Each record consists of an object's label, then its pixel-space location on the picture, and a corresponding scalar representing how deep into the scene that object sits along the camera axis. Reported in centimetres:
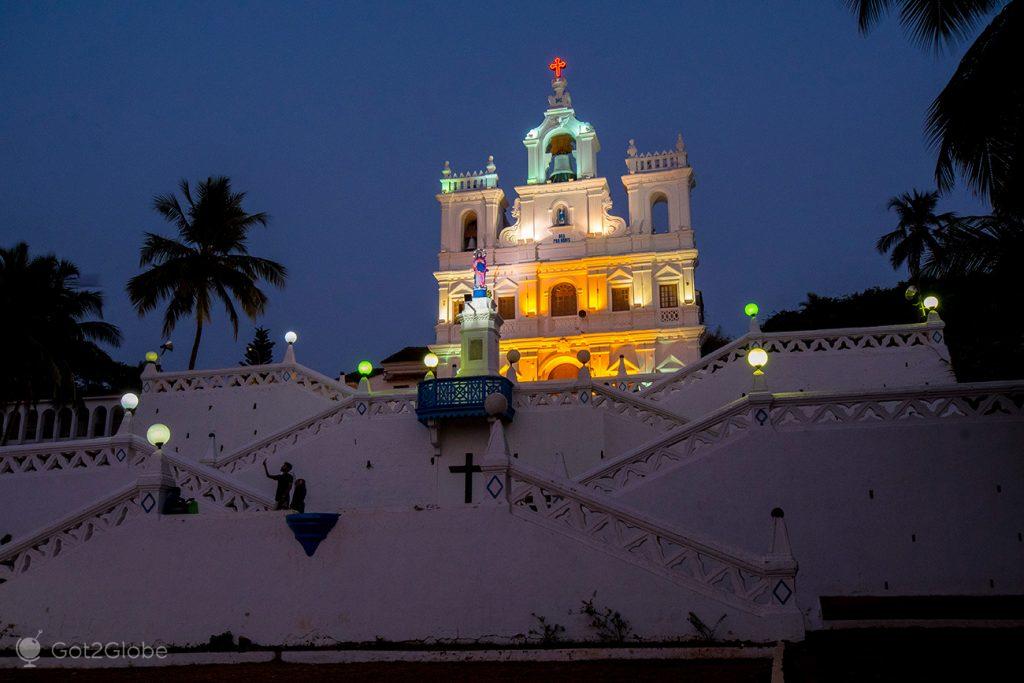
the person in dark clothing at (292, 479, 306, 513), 1223
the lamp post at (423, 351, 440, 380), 2358
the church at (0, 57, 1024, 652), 1027
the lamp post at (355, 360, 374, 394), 2412
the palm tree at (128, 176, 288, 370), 3066
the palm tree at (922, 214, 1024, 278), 1438
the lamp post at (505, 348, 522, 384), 2255
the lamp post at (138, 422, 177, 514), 1170
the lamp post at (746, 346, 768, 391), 1498
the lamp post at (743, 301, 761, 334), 2262
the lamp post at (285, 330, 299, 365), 2558
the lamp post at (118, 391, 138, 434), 1802
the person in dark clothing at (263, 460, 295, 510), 1332
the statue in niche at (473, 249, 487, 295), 2440
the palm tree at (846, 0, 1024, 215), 1231
